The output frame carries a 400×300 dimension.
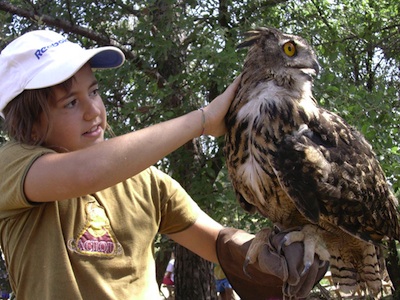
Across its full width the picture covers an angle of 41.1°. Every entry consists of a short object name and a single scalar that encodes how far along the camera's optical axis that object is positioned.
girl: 1.58
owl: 2.14
